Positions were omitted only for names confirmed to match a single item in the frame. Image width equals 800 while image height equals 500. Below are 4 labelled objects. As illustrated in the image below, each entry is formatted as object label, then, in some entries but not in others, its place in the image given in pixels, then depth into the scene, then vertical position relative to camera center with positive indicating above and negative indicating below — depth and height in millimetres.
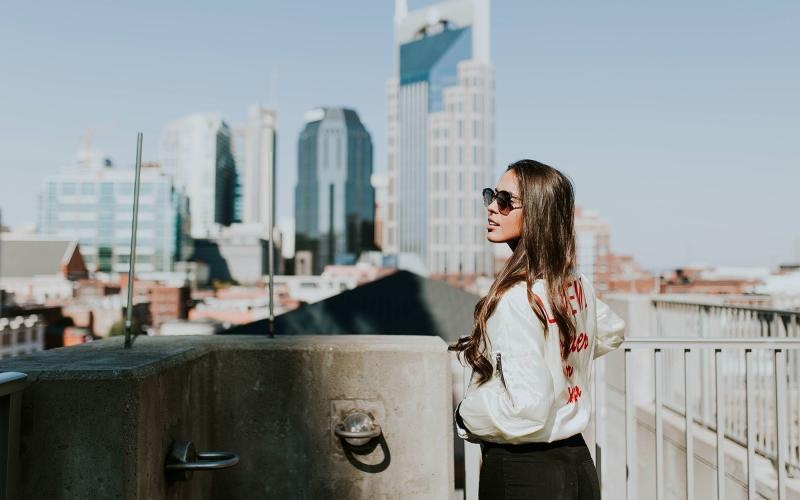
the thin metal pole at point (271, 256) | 2672 +85
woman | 1539 -199
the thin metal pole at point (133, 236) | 2340 +140
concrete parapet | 2445 -540
